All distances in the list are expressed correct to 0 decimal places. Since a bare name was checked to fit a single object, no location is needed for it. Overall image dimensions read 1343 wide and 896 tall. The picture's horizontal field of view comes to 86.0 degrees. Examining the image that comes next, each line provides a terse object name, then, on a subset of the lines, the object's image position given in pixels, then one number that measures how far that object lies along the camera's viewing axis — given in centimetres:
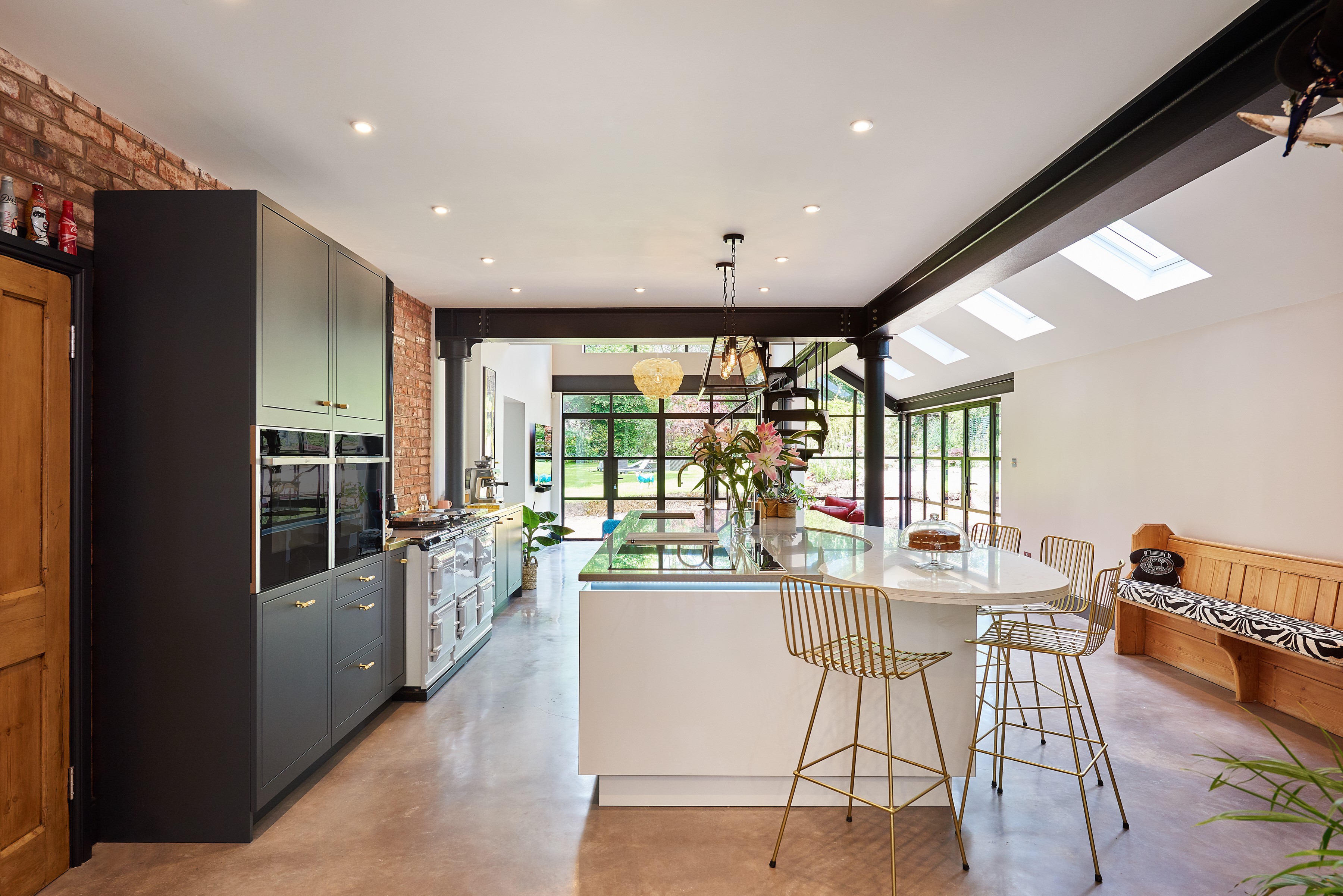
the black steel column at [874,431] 612
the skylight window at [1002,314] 629
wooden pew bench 354
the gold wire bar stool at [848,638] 226
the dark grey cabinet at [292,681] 263
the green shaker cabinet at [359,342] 325
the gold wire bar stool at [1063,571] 283
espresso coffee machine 600
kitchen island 279
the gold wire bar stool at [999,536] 387
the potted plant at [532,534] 675
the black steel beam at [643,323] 600
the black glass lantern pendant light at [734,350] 462
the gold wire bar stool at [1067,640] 261
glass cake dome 285
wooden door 215
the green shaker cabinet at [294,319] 264
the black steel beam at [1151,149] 214
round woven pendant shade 623
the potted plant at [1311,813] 83
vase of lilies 368
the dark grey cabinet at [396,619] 377
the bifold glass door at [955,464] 782
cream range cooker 399
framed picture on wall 693
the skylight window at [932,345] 803
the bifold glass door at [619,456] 1122
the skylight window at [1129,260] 447
